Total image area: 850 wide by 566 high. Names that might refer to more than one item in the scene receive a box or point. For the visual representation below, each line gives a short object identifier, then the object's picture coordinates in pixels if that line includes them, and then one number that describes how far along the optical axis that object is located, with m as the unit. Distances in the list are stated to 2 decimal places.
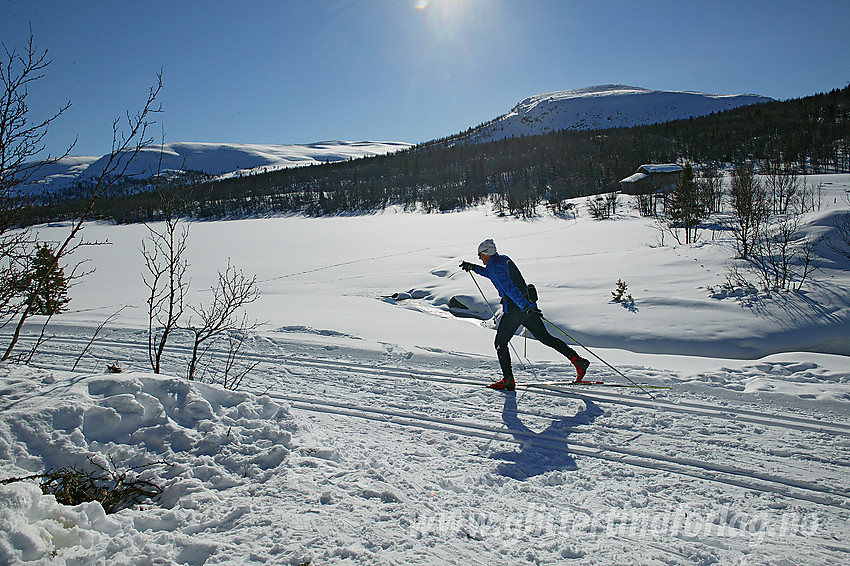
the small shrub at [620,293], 8.62
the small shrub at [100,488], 2.47
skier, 4.84
